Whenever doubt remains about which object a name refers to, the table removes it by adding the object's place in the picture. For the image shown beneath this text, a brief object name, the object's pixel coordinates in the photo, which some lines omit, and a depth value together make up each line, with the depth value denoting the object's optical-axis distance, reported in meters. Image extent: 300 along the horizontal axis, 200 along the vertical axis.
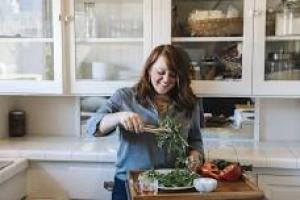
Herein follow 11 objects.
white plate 1.55
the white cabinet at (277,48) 2.33
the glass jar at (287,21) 2.37
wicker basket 2.39
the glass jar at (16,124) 2.71
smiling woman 1.88
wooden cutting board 1.49
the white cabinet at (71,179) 2.33
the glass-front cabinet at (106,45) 2.46
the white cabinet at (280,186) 2.21
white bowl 1.53
